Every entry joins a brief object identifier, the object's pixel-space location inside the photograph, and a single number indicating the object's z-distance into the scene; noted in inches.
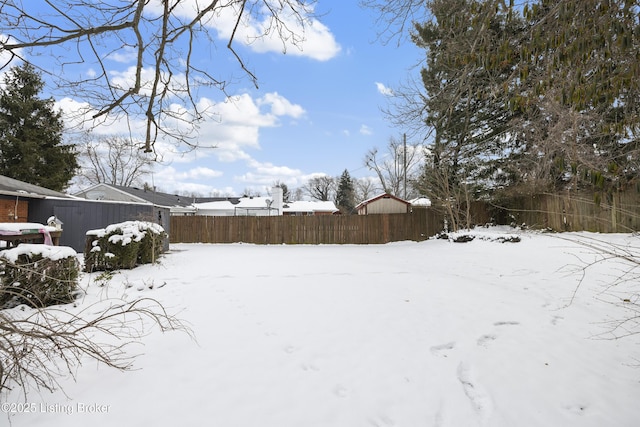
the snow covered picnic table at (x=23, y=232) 182.2
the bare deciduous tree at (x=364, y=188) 1469.6
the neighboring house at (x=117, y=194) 685.9
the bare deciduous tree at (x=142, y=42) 96.4
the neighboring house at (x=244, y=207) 985.5
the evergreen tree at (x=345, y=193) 1466.5
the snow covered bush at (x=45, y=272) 130.3
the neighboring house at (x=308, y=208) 1227.4
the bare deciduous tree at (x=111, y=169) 955.3
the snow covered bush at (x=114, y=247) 221.3
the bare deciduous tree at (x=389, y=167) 994.1
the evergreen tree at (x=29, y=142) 561.9
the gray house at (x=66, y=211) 330.6
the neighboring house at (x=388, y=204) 607.6
